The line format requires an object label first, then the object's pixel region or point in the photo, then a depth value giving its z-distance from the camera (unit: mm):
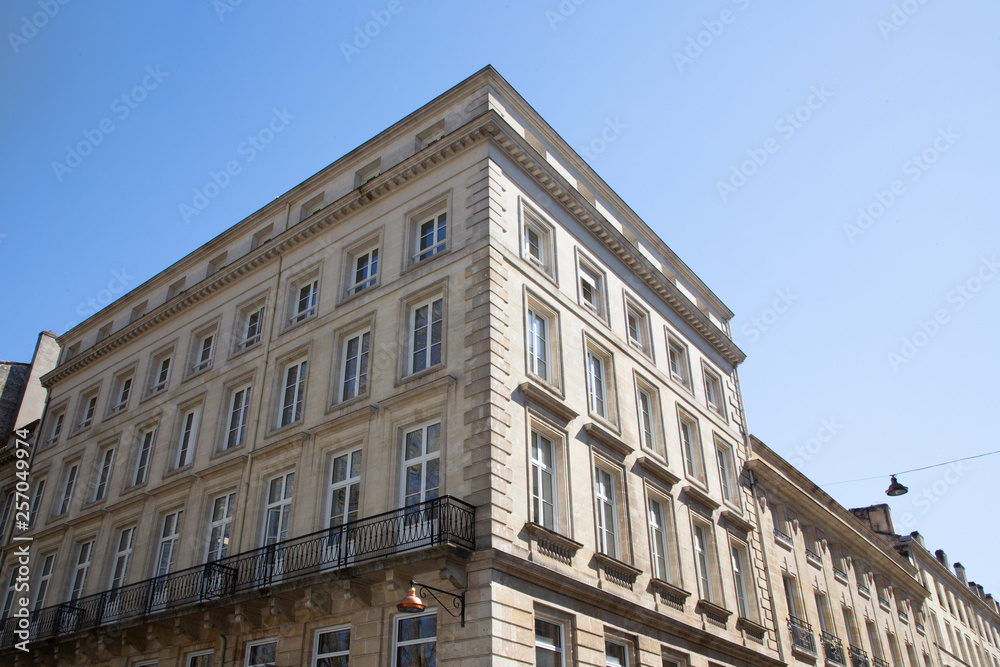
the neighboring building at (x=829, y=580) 26169
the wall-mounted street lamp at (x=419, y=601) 12312
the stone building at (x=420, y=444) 15000
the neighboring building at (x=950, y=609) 43562
